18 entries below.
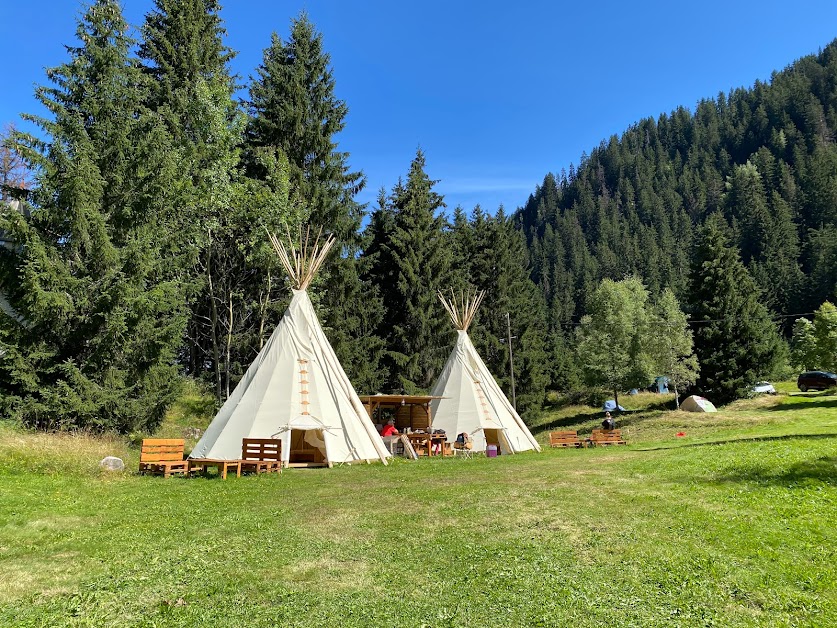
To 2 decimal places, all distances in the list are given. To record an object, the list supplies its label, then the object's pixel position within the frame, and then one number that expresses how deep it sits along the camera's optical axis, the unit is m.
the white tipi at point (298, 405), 13.91
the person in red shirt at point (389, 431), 19.09
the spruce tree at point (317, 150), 25.09
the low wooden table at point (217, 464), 11.54
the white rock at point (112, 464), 11.34
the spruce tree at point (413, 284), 29.03
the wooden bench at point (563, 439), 19.84
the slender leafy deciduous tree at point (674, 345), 34.06
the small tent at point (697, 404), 30.92
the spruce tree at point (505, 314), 35.19
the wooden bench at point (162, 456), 11.84
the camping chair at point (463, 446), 18.42
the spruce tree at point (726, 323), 33.53
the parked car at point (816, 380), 38.03
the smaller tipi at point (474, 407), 19.80
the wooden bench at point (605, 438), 19.72
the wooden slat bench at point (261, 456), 12.05
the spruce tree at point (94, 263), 14.62
